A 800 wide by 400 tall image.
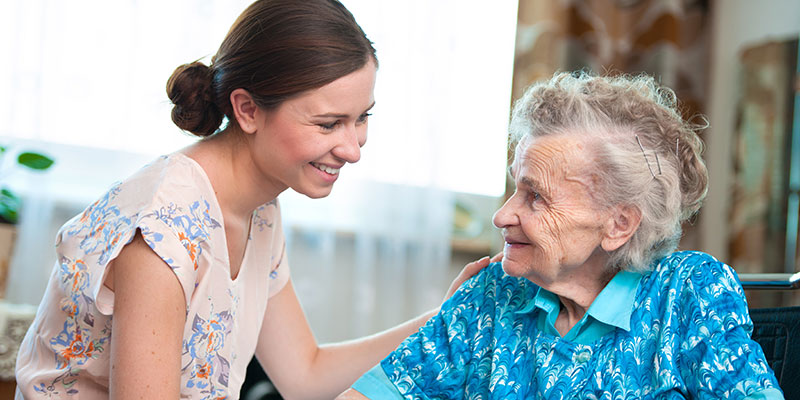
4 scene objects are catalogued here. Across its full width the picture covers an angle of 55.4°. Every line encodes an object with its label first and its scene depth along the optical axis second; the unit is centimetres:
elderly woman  123
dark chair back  135
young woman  126
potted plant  226
